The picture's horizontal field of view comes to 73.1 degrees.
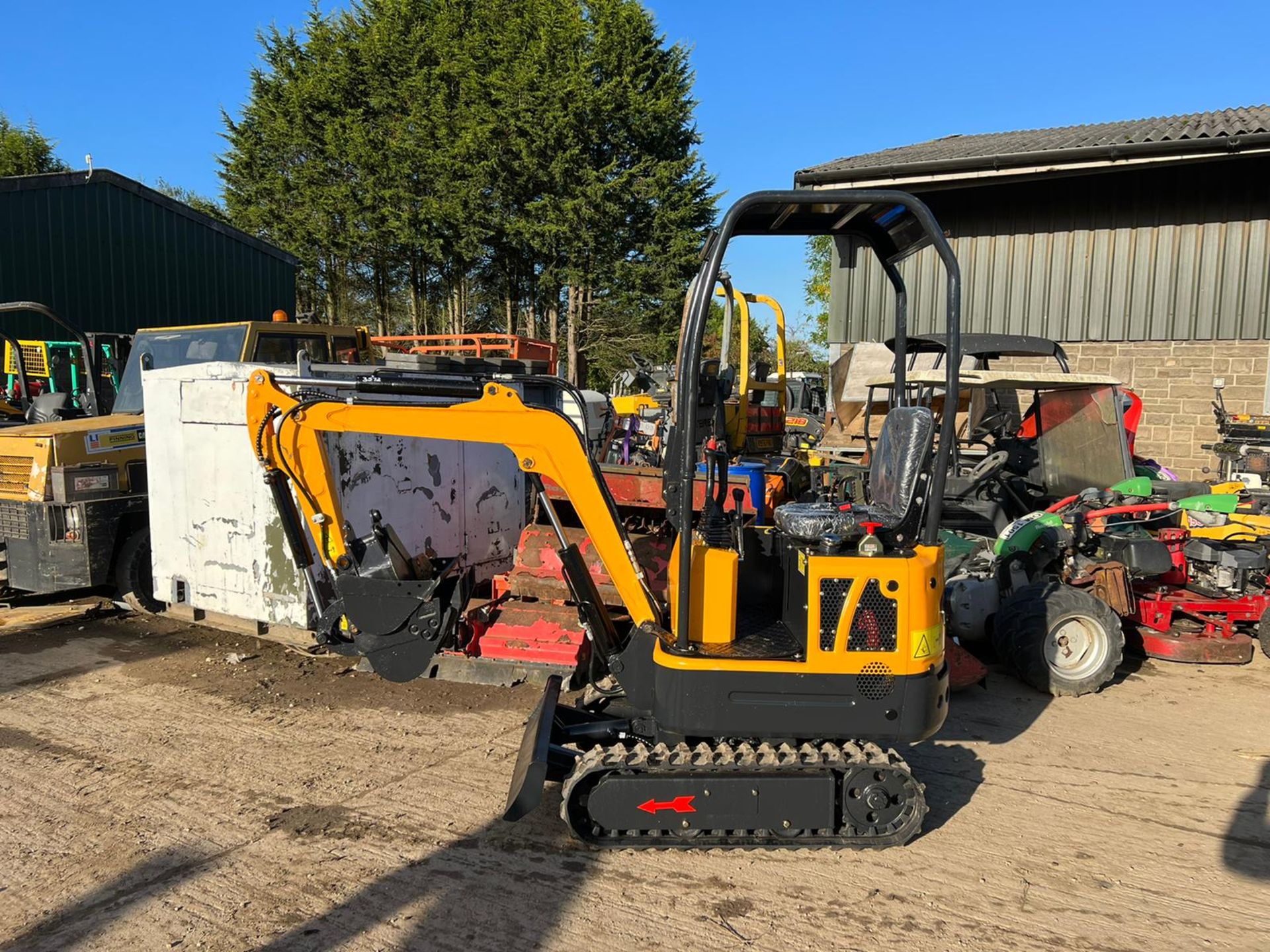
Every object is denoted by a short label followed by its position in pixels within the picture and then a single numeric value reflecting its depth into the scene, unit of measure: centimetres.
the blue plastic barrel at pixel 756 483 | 586
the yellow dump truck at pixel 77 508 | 650
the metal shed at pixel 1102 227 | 1071
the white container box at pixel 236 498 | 579
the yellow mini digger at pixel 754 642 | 337
